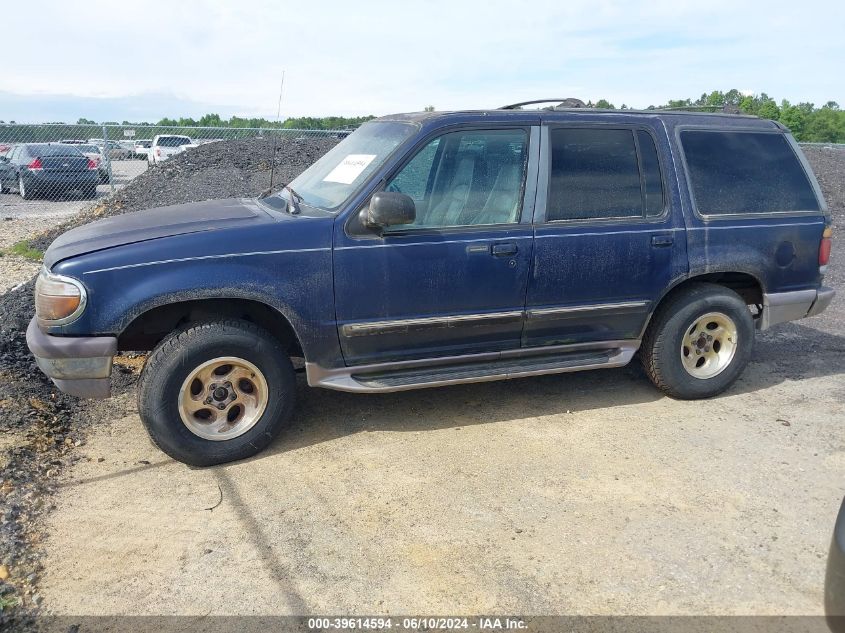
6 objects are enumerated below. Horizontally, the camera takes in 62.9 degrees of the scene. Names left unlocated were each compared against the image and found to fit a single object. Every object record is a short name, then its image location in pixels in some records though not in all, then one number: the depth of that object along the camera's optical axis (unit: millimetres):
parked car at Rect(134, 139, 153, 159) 25859
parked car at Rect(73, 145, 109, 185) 14989
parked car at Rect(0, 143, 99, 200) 15922
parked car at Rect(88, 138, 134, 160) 14527
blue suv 3867
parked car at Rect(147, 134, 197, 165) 25297
